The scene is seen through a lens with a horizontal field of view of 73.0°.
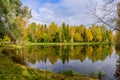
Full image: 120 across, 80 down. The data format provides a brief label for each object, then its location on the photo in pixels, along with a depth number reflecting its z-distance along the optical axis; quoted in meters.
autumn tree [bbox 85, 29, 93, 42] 40.45
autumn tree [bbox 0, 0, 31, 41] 11.55
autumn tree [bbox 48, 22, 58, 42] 38.35
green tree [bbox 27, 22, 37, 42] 38.10
